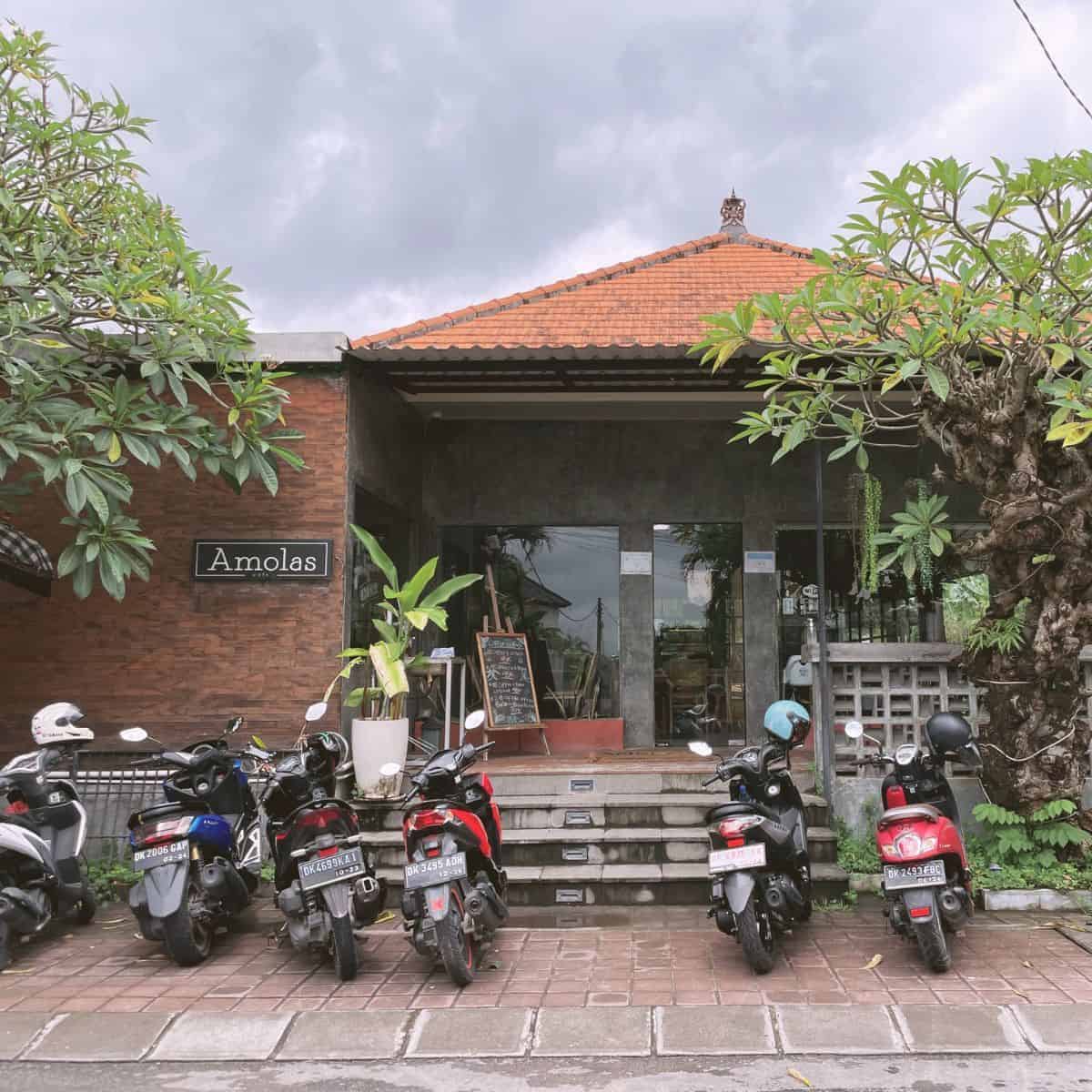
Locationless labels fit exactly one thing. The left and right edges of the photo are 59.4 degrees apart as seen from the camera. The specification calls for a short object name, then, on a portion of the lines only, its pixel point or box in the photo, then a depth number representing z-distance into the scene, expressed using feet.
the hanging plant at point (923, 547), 19.56
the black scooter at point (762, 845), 15.29
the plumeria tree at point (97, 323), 19.08
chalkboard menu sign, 27.58
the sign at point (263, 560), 23.61
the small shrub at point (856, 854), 19.75
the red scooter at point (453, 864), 14.93
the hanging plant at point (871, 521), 22.00
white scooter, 16.71
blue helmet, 16.88
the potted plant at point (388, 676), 21.56
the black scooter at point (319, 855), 15.56
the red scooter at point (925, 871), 15.07
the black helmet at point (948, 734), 16.88
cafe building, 28.66
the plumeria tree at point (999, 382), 16.74
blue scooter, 16.16
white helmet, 18.43
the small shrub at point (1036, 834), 19.03
